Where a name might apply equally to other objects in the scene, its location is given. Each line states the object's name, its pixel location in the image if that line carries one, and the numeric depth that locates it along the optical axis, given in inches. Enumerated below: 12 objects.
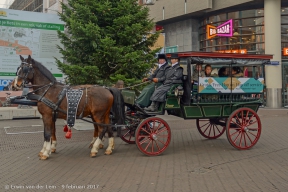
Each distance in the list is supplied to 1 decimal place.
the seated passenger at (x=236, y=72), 323.3
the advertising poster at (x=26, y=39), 594.2
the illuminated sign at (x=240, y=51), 912.9
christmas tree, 397.4
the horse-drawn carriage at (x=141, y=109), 279.3
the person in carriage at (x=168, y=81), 293.4
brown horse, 276.2
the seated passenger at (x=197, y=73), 309.9
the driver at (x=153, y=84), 307.3
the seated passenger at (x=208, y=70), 313.0
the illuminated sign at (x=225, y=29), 866.1
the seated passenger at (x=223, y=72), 324.2
